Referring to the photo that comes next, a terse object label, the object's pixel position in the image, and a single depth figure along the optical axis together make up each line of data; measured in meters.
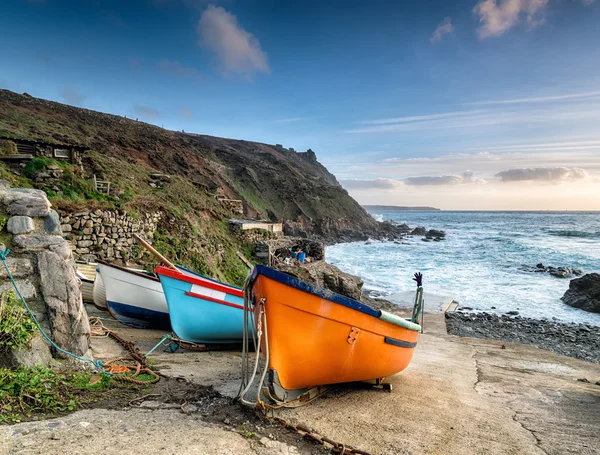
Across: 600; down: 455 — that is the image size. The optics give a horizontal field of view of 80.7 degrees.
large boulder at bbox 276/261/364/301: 17.66
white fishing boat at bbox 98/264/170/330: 9.38
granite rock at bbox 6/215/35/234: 5.37
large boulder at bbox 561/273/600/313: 18.84
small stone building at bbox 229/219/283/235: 21.14
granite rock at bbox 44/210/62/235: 5.80
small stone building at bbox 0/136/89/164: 14.04
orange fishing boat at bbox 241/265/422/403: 4.77
